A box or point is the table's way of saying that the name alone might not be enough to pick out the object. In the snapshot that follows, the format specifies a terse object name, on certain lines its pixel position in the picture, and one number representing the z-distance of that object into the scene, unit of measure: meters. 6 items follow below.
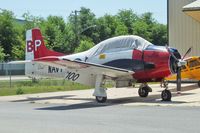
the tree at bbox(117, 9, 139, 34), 97.68
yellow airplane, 27.03
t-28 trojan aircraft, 19.45
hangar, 34.06
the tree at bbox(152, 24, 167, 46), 94.38
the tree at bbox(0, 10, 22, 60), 68.50
